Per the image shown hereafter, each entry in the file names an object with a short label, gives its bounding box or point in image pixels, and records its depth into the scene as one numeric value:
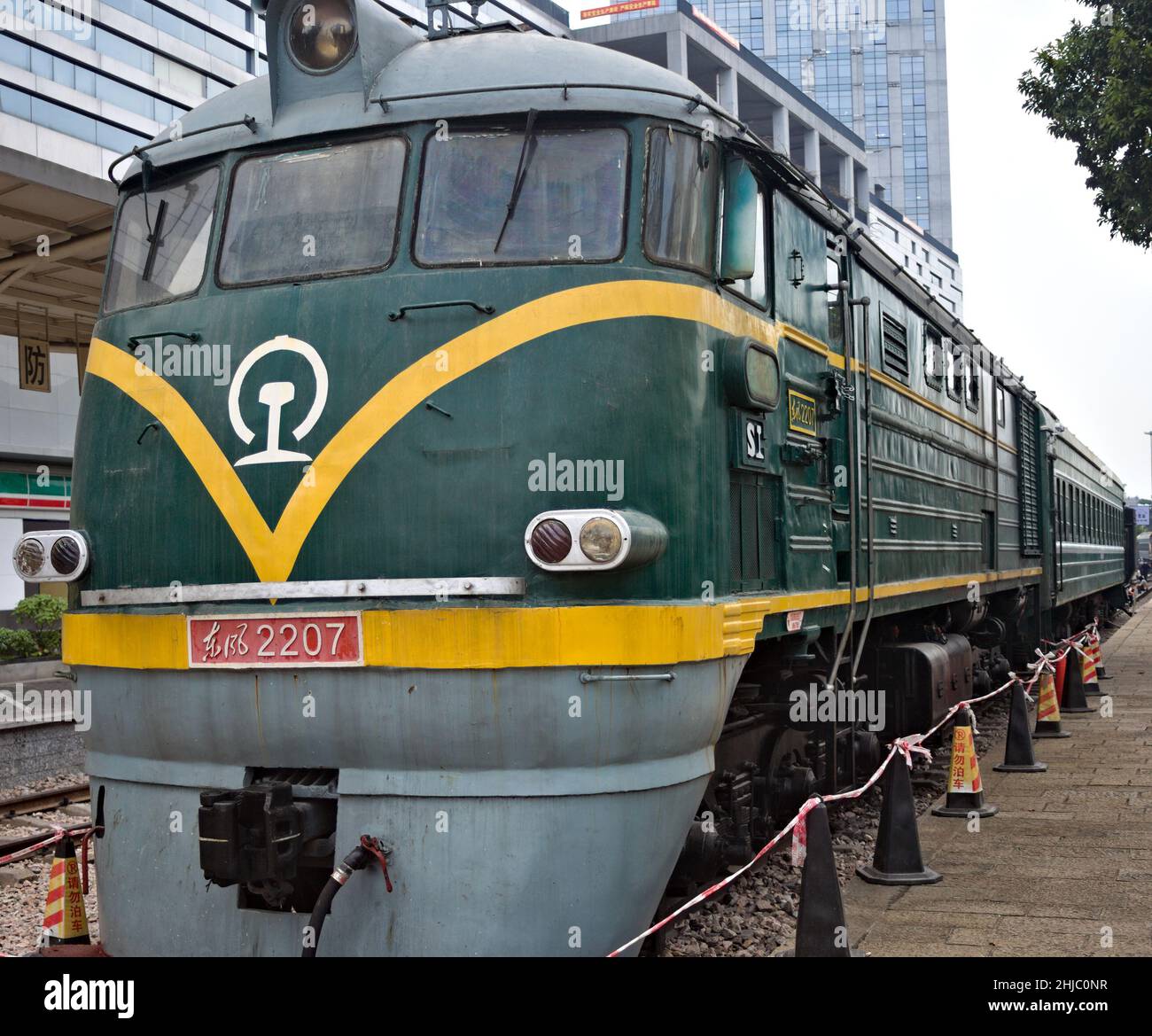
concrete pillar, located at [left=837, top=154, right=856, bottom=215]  75.25
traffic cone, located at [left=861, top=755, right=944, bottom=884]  6.79
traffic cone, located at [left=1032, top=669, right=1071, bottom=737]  12.48
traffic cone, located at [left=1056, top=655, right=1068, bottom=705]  14.78
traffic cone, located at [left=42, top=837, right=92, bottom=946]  5.56
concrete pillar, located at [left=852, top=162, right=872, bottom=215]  77.25
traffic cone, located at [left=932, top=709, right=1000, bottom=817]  8.48
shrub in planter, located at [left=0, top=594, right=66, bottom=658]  16.88
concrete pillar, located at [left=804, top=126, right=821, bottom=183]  71.12
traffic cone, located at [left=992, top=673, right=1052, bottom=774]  10.41
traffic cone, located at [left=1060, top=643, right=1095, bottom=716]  14.61
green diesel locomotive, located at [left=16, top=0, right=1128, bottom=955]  4.62
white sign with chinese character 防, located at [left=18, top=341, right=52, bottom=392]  14.97
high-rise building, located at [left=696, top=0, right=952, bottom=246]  115.75
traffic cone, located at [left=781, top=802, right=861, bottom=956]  5.09
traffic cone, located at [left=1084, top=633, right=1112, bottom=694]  17.48
